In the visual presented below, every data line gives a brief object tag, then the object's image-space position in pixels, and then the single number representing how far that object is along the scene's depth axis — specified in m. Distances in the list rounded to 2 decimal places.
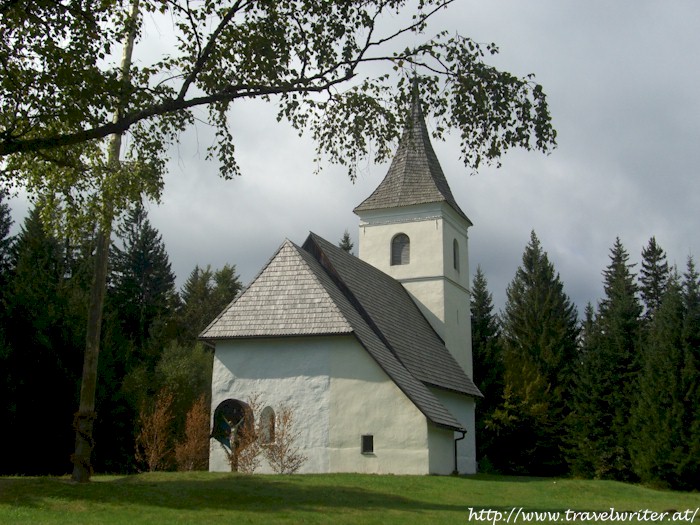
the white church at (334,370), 21.50
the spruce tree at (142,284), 48.72
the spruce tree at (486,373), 39.31
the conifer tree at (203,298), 54.41
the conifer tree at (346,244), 63.06
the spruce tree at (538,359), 38.88
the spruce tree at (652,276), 55.91
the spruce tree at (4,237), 41.84
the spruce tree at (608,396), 32.34
